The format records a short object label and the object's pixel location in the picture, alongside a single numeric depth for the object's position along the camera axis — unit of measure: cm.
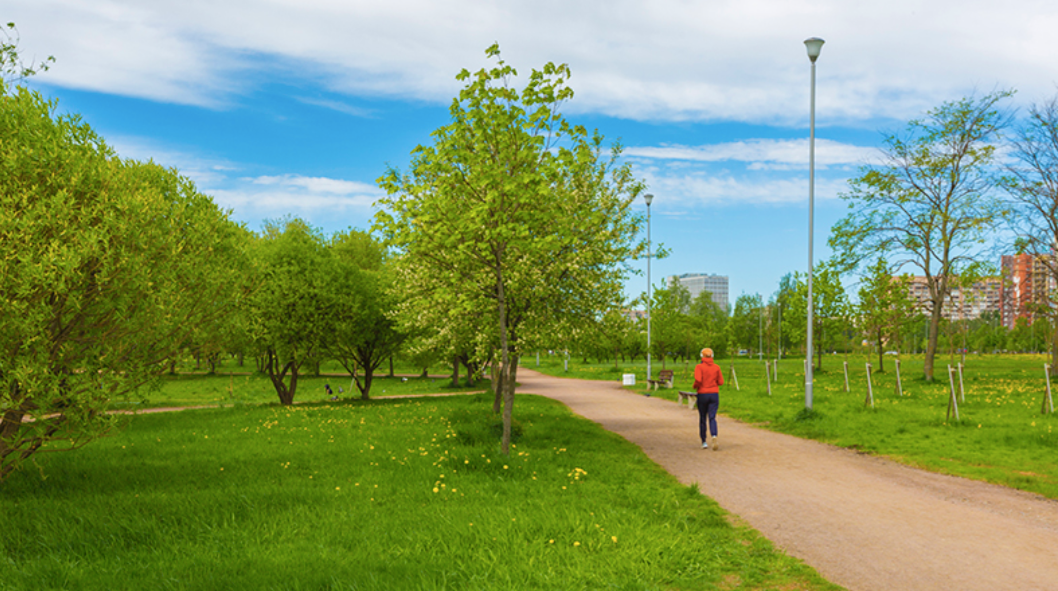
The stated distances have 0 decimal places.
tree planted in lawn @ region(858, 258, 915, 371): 3203
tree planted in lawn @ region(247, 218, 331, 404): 2133
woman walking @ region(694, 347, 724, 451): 1221
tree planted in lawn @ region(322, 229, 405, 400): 2255
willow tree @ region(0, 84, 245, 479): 633
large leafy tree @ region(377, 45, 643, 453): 966
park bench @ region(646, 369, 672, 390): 3059
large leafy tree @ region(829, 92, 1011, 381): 2955
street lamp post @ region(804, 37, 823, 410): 1625
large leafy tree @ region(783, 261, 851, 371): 3981
